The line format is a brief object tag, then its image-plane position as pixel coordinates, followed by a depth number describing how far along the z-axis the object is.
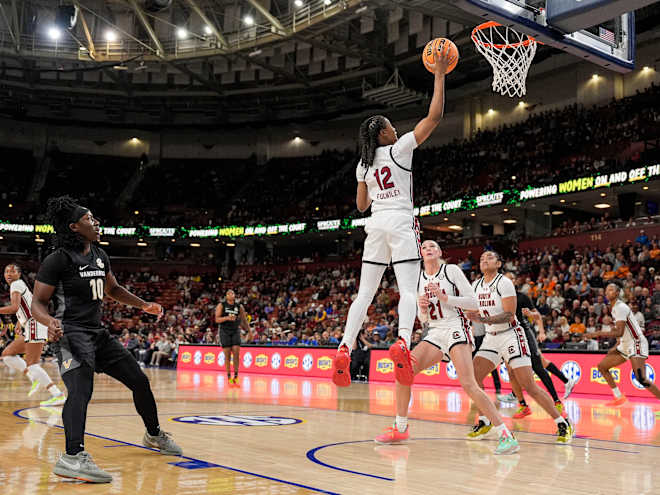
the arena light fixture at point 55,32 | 27.20
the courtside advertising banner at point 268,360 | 19.14
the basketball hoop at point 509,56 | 8.08
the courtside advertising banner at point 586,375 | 13.30
